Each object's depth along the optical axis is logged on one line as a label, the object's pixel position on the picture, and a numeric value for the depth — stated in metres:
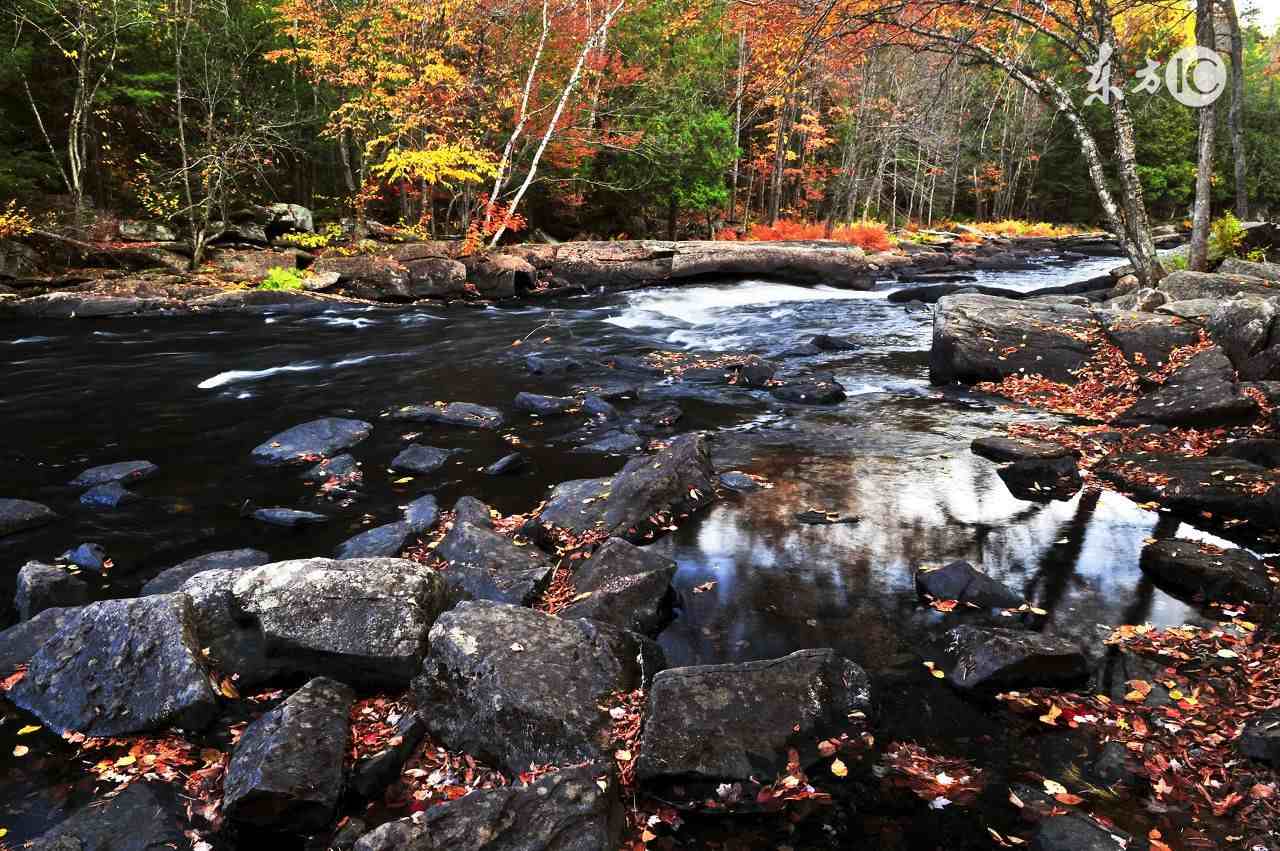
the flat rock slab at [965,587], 4.56
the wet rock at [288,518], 6.00
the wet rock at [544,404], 9.34
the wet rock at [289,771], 2.91
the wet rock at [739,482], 6.69
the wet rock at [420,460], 7.31
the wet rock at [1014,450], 6.98
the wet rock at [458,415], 8.86
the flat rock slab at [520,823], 2.59
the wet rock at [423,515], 5.88
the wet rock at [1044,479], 6.46
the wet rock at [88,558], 5.23
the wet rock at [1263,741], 3.01
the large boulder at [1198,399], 7.37
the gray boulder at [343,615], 3.77
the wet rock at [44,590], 4.54
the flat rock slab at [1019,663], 3.74
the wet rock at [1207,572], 4.50
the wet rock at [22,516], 5.80
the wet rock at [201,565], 4.89
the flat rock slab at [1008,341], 10.00
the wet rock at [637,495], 5.74
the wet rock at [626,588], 4.42
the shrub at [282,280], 17.48
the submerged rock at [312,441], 7.63
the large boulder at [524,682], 3.31
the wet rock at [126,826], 2.87
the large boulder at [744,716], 3.16
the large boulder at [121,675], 3.52
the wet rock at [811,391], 9.69
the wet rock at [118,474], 6.88
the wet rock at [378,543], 5.43
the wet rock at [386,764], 3.15
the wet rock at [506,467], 7.26
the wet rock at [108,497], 6.38
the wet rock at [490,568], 4.75
